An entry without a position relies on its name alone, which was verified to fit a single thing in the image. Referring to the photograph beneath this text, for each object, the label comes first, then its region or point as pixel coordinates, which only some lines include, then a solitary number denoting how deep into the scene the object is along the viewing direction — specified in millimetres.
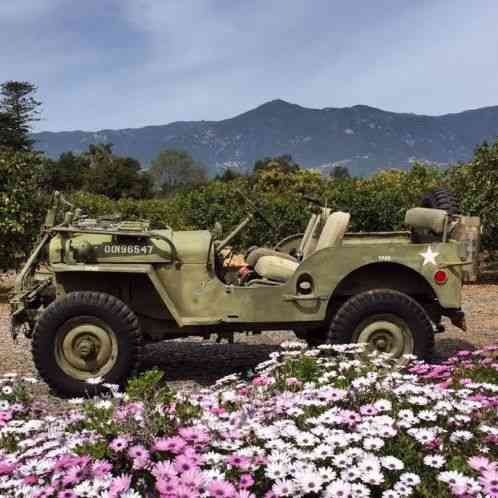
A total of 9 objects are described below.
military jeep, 5039
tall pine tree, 65188
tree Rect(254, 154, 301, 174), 64438
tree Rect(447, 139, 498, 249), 13617
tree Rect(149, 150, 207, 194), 119488
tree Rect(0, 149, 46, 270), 11320
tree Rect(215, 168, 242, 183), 62303
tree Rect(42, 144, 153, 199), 59750
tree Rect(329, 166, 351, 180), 110275
